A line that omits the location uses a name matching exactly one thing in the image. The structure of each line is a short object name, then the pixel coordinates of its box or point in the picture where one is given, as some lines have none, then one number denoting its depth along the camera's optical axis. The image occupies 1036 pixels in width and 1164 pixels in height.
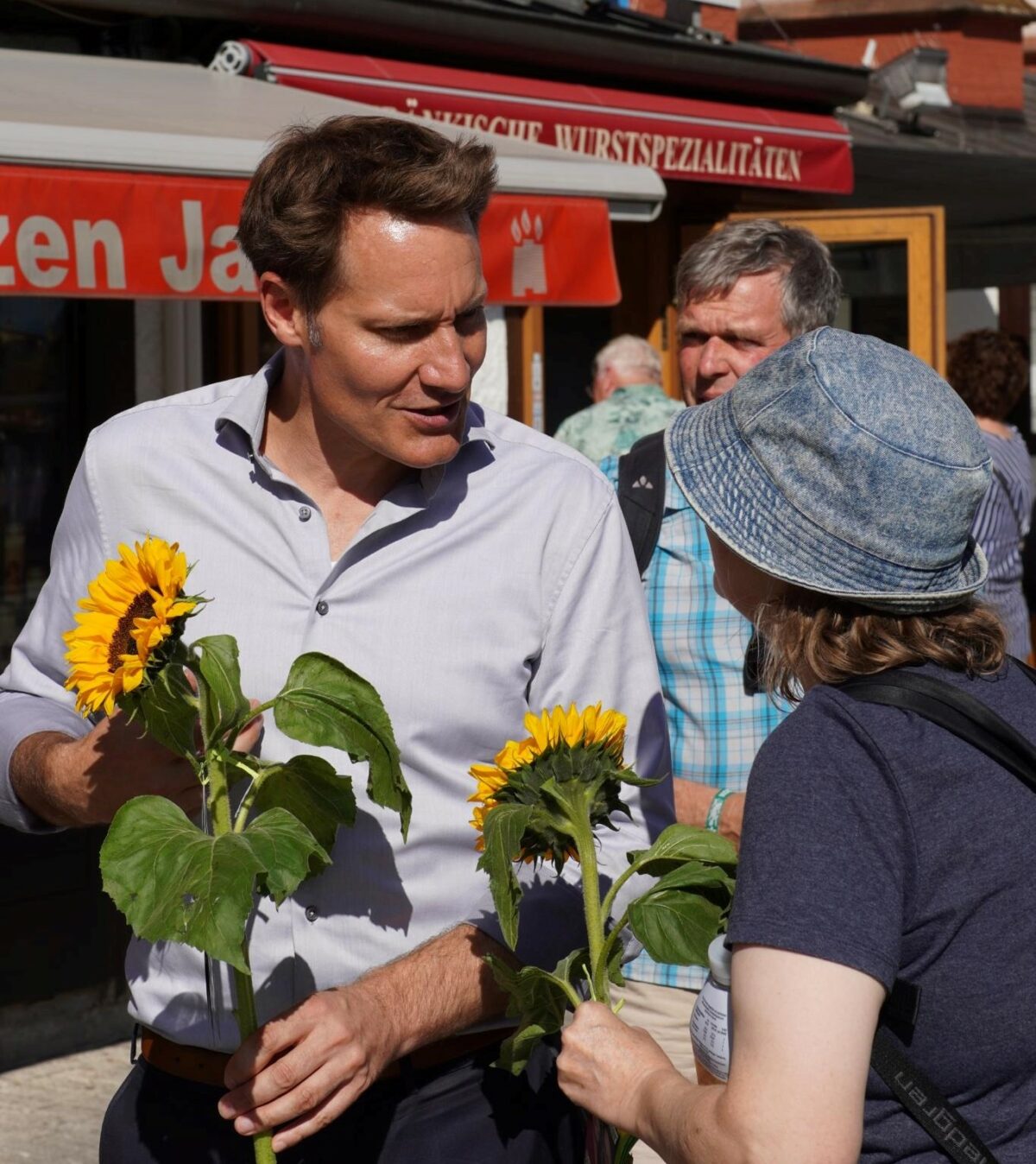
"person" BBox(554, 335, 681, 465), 5.50
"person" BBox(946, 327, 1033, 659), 4.80
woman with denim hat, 1.46
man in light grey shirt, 2.02
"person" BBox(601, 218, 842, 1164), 2.86
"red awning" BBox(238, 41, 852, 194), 5.85
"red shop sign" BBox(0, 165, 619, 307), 3.70
